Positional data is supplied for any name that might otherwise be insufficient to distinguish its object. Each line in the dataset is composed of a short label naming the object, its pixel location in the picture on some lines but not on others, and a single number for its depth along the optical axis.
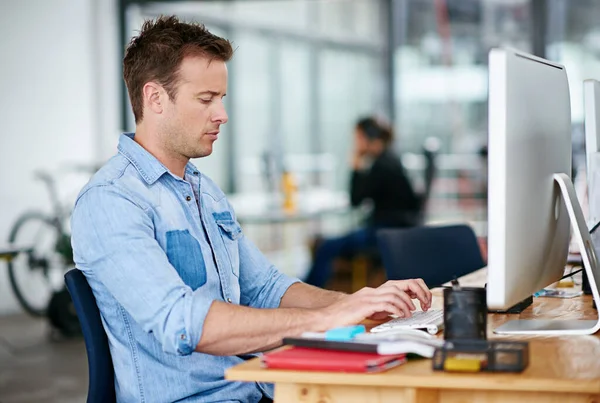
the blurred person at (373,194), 8.48
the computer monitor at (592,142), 3.32
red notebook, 2.45
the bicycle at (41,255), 8.06
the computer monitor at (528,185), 2.52
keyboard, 2.79
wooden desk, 2.39
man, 2.74
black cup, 2.61
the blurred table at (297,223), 8.95
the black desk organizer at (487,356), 2.43
